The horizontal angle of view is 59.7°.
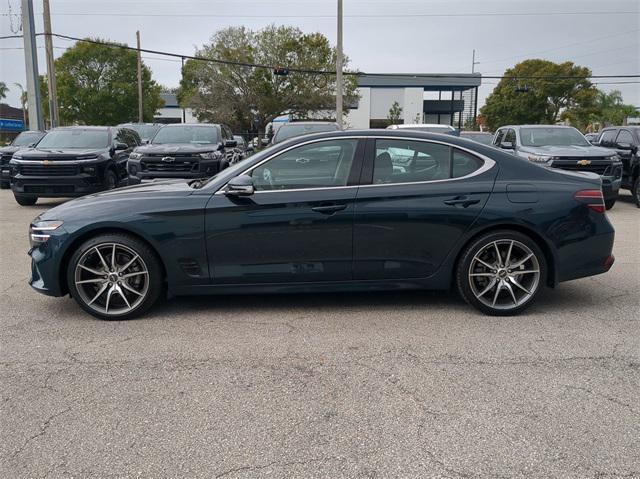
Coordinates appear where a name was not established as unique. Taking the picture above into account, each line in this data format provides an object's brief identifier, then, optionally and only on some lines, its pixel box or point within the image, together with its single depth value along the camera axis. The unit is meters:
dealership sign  66.79
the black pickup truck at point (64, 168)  11.52
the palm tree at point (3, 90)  84.81
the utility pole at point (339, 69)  24.16
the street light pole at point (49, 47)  24.83
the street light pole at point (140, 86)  41.34
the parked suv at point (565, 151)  11.43
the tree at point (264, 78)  39.16
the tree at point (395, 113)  65.81
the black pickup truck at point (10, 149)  15.93
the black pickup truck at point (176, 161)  11.77
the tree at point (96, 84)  48.03
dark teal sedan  4.78
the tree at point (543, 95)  55.12
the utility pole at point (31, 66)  19.88
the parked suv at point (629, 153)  12.57
